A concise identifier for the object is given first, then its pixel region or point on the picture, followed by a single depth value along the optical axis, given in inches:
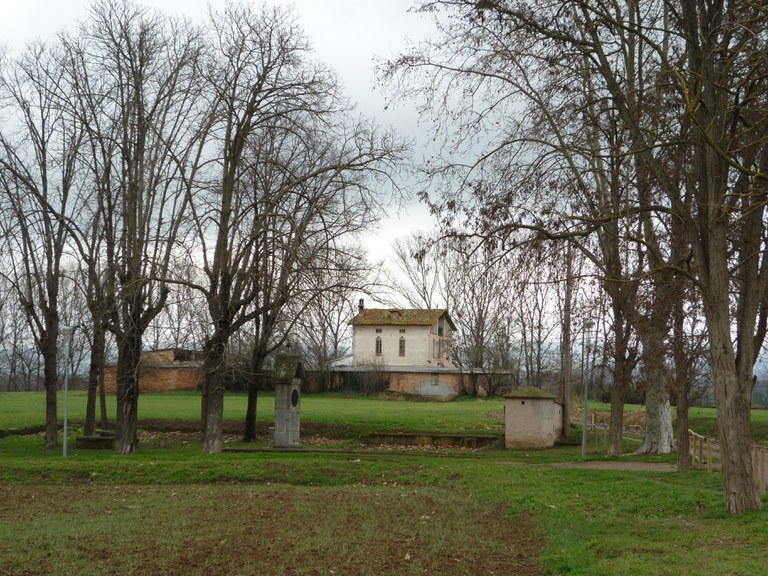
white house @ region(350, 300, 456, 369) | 3142.2
